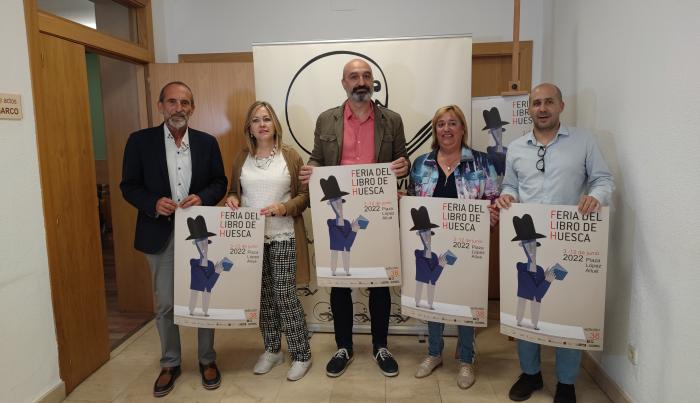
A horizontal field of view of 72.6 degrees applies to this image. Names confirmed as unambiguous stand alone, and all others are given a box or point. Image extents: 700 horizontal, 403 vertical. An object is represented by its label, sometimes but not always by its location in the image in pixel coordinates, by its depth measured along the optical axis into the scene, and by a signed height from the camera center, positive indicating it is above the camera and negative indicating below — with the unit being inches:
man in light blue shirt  87.3 -3.9
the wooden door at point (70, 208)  95.0 -10.8
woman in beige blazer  99.4 -11.5
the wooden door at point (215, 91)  134.4 +17.6
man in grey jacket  100.2 +1.2
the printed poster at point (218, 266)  96.5 -22.9
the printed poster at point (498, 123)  119.9 +6.4
